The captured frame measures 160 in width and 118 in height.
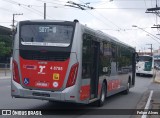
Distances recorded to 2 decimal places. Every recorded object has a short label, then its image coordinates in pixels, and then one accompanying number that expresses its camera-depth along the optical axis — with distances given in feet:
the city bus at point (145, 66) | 177.06
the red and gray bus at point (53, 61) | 40.63
